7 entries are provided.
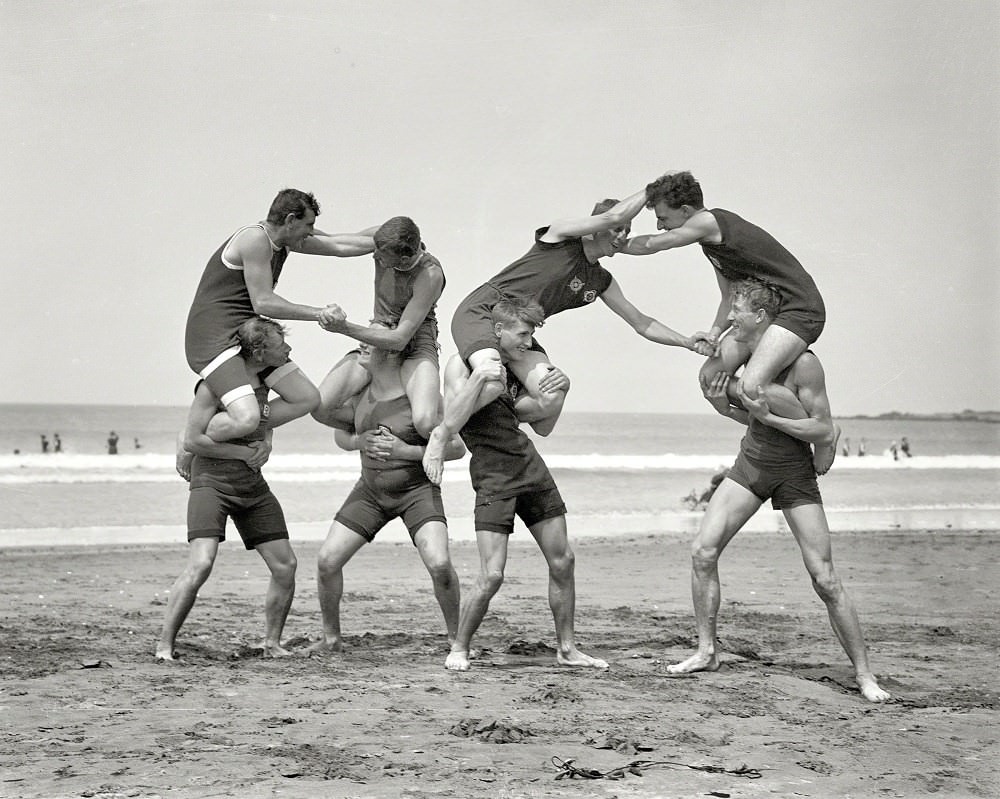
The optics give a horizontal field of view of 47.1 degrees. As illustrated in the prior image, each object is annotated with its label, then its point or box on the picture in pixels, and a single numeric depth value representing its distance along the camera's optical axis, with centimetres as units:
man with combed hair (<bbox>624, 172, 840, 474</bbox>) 666
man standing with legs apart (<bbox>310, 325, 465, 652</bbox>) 721
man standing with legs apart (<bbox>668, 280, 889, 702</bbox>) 653
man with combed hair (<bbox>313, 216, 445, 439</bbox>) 722
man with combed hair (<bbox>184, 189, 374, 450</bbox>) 715
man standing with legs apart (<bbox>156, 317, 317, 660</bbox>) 715
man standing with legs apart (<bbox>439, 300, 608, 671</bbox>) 692
